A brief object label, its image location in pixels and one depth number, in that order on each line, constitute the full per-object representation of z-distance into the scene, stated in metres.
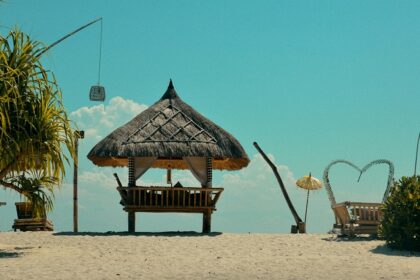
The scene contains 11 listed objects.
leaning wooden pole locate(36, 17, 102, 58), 17.88
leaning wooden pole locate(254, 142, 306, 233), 25.56
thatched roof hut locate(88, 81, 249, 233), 22.75
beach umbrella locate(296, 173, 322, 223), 27.83
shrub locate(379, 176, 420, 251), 18.08
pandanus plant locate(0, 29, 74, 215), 17.09
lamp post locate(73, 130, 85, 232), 24.94
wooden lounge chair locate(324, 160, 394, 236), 20.69
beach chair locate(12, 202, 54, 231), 25.48
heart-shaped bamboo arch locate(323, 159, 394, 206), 21.75
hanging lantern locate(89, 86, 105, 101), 23.66
